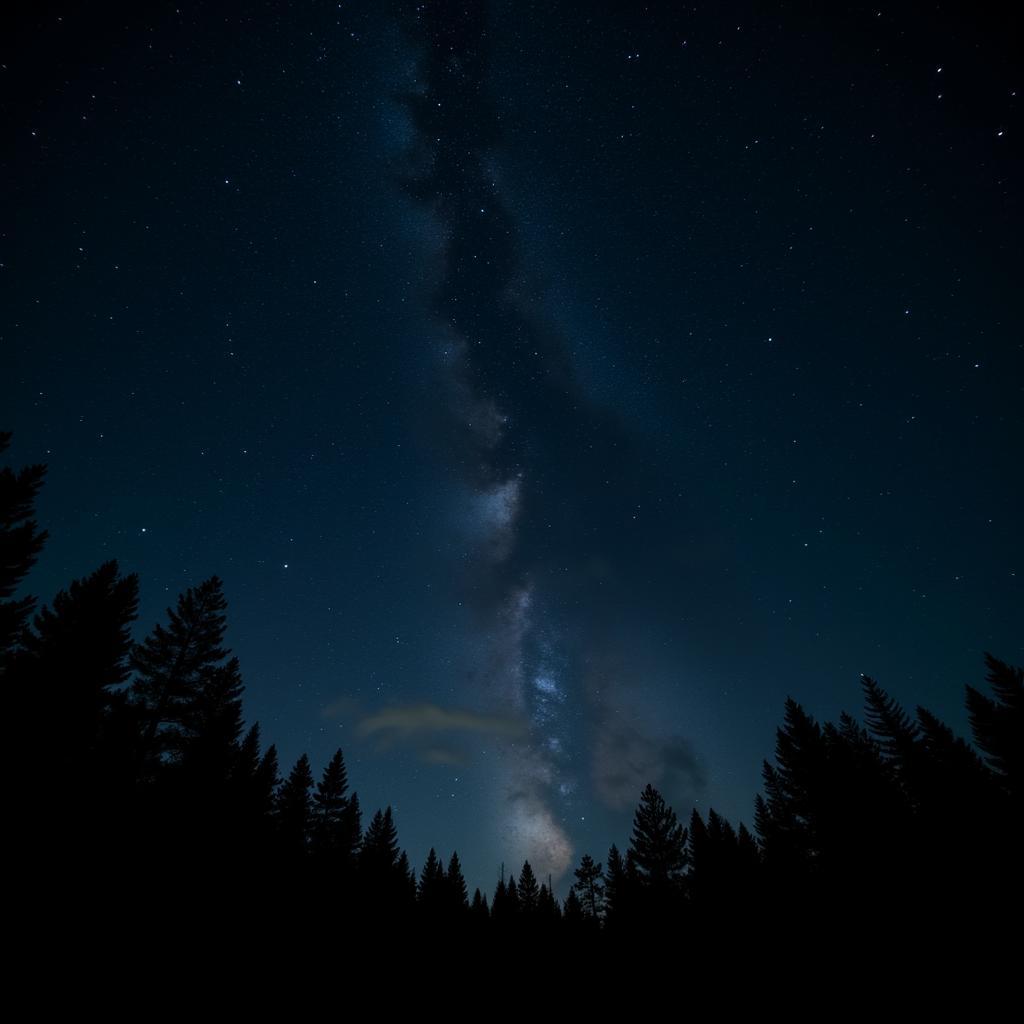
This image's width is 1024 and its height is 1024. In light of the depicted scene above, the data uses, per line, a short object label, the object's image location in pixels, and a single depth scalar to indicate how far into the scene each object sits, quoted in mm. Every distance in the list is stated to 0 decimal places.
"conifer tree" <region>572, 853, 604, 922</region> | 43828
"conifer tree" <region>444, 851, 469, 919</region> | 40719
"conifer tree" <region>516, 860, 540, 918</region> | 47169
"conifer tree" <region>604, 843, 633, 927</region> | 31895
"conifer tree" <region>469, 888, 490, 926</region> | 45188
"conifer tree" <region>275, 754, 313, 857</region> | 24928
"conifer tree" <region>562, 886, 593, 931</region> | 40906
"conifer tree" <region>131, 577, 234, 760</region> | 19172
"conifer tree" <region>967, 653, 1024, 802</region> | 25594
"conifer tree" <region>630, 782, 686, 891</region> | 32625
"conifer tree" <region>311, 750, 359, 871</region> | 31688
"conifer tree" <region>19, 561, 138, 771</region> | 13680
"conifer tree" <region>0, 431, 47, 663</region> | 13453
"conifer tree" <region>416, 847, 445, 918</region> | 38697
